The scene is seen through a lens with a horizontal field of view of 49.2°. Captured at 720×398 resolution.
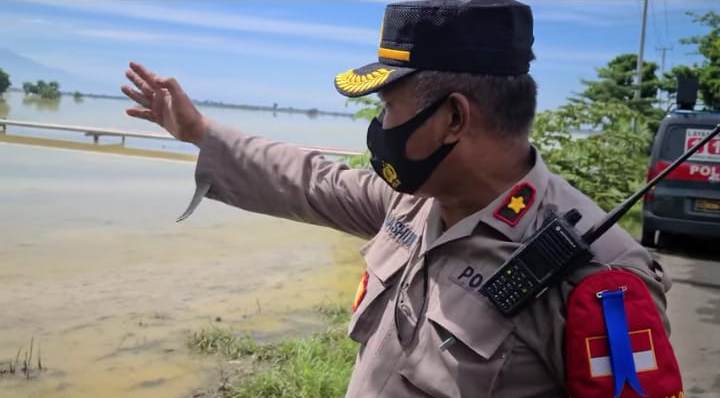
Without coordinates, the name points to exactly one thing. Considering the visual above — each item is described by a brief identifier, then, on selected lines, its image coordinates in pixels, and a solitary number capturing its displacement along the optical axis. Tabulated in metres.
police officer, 1.47
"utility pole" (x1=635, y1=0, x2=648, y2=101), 27.55
